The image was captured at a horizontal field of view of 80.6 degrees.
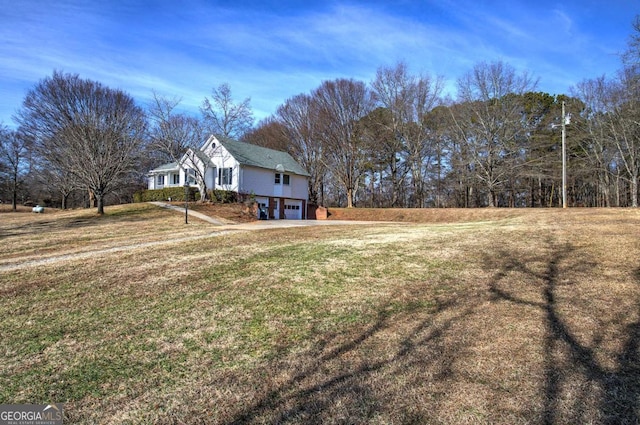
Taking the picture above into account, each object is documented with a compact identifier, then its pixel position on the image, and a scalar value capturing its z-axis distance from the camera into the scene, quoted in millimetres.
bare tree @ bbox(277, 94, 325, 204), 35906
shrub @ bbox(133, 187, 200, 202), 28250
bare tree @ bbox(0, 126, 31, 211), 36903
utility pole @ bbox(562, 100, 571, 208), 18694
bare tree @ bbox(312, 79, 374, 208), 33938
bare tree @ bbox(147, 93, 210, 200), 25562
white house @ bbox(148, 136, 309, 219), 27578
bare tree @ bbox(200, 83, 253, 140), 30812
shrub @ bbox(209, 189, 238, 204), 26609
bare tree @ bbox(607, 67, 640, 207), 22469
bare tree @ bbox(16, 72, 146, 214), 23562
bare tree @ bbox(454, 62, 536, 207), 28656
